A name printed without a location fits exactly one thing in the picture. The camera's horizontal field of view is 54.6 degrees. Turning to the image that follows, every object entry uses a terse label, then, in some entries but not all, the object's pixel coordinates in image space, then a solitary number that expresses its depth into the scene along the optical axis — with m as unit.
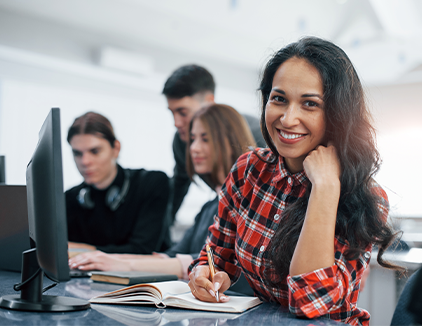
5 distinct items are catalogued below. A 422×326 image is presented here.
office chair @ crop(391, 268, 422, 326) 0.98
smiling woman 0.93
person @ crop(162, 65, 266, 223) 2.38
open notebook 0.94
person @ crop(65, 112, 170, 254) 2.18
